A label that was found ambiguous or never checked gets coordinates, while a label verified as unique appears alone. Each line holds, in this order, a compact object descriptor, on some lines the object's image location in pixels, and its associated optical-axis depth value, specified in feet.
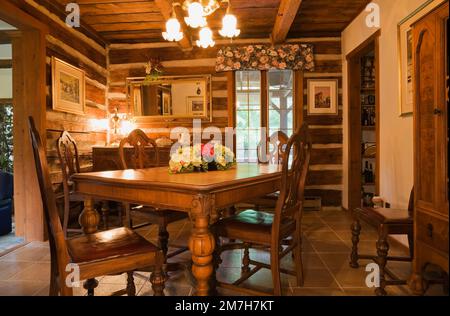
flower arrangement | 6.84
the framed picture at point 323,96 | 15.31
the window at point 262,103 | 15.72
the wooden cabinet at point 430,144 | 4.45
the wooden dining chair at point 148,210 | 7.54
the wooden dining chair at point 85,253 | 4.65
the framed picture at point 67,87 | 11.47
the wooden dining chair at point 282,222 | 5.89
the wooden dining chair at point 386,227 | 6.61
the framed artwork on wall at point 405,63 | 8.89
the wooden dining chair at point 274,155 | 9.45
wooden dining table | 5.00
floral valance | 15.01
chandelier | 7.14
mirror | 15.75
